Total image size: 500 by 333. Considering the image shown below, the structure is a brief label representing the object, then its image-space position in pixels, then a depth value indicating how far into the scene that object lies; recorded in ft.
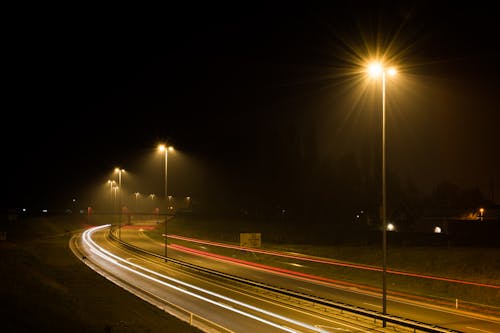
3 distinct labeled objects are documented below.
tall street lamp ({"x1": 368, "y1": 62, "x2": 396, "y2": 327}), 71.72
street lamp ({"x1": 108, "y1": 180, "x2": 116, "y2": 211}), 348.28
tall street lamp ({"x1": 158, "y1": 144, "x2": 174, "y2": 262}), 160.45
